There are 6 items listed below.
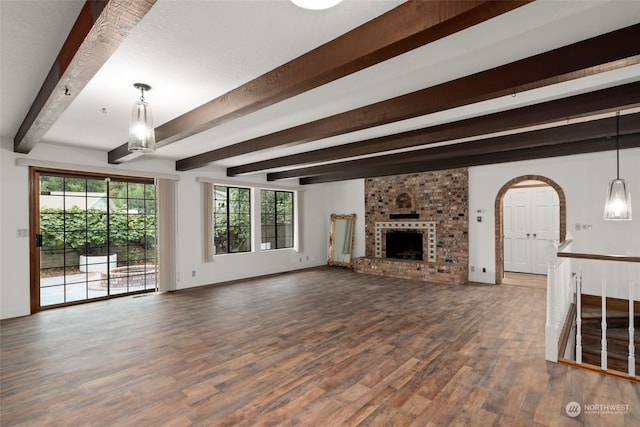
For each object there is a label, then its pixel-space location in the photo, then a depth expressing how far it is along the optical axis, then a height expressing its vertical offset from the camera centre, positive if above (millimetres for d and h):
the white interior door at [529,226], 7372 -422
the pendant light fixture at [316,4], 1385 +939
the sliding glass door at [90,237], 4980 -437
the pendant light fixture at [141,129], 2500 +675
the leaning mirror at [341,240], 8953 -878
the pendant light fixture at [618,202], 3205 +63
